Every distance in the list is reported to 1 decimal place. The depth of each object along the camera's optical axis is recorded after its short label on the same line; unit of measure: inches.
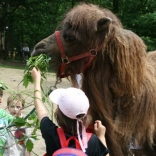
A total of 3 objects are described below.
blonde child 109.5
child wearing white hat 77.2
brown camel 100.8
